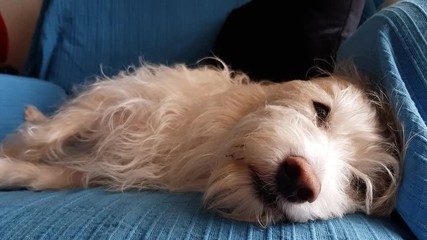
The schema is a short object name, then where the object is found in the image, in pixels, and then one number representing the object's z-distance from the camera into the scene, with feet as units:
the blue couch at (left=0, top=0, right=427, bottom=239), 2.80
